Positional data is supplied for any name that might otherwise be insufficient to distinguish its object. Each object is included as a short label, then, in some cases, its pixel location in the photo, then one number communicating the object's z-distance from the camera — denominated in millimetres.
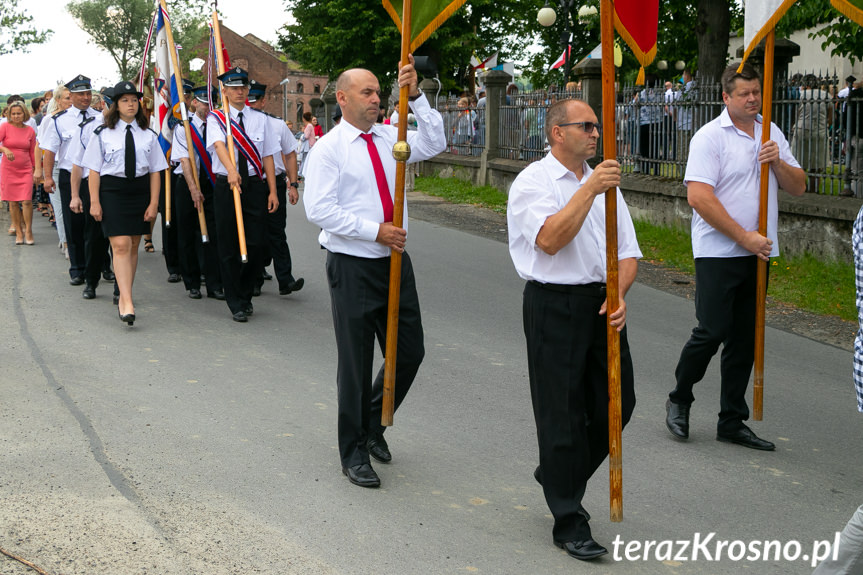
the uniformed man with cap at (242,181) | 9383
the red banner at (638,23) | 4594
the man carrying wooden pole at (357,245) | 5207
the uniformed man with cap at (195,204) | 10156
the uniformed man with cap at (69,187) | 10383
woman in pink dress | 14344
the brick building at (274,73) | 103500
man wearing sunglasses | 4316
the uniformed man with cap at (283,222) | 10461
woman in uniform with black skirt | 9195
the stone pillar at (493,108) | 21906
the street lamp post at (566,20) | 25219
